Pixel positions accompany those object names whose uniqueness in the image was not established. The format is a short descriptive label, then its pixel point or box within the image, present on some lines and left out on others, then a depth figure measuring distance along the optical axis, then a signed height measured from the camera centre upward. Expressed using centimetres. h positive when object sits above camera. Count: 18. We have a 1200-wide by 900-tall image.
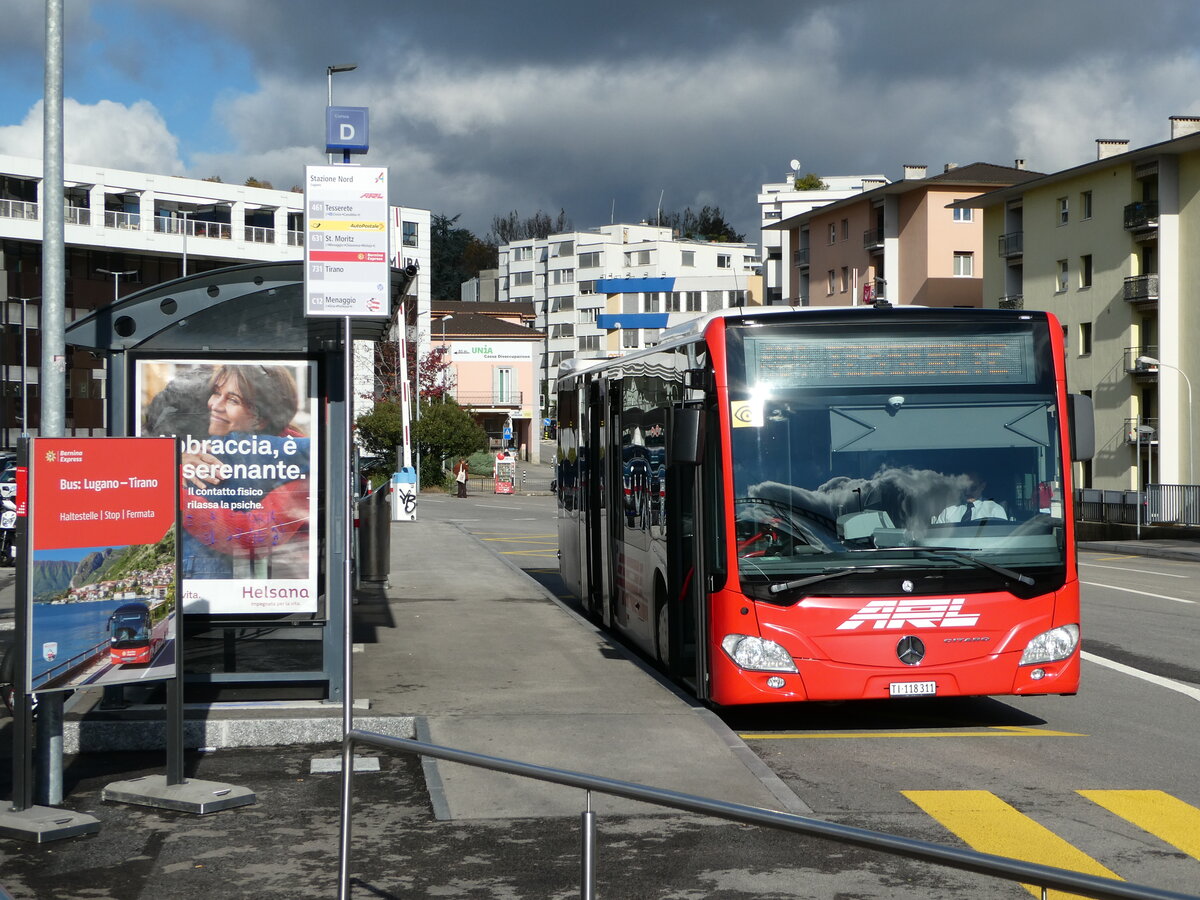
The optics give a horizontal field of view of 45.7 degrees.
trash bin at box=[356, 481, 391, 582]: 1650 -103
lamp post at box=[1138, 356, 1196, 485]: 5069 +256
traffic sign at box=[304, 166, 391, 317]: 712 +108
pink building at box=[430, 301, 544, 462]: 11219 +640
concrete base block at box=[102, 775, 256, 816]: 705 -171
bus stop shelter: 936 +69
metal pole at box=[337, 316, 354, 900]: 555 -112
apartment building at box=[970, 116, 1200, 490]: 5209 +616
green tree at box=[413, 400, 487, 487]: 6744 +86
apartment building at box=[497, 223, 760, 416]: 12606 +1706
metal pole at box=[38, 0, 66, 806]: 912 +154
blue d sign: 846 +196
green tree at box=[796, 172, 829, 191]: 11288 +2148
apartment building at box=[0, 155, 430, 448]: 7544 +1221
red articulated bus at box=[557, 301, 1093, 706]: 927 -33
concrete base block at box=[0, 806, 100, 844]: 652 -171
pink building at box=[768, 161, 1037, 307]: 7162 +1118
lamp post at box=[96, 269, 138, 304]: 7881 +973
